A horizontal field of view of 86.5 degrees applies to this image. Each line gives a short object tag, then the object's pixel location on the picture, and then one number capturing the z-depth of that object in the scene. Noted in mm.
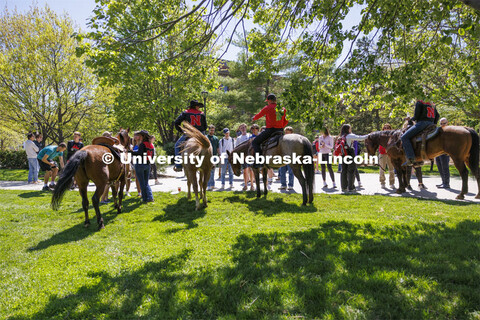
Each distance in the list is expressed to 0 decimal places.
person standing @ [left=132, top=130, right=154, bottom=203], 7863
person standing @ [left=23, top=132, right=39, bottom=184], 12430
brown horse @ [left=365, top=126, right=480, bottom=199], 7164
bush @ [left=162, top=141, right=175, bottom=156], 24609
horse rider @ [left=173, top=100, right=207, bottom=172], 7415
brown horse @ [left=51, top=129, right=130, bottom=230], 5168
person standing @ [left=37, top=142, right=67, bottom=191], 10633
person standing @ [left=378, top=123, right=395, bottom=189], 10125
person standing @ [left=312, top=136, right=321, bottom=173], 14495
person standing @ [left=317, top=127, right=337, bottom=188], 10562
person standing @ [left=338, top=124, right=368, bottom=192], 8859
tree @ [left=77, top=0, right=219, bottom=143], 5078
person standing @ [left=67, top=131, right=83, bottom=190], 10183
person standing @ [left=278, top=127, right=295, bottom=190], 9702
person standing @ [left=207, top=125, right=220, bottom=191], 9898
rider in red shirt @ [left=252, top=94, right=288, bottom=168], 7406
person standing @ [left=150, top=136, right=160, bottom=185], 12688
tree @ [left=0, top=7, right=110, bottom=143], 19359
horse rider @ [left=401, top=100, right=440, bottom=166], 7496
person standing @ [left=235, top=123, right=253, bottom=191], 10216
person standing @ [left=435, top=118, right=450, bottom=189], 9492
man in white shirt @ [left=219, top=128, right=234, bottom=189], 11448
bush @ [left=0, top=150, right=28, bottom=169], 20656
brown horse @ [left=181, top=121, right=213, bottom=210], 6758
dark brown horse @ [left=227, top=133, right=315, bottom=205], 6988
